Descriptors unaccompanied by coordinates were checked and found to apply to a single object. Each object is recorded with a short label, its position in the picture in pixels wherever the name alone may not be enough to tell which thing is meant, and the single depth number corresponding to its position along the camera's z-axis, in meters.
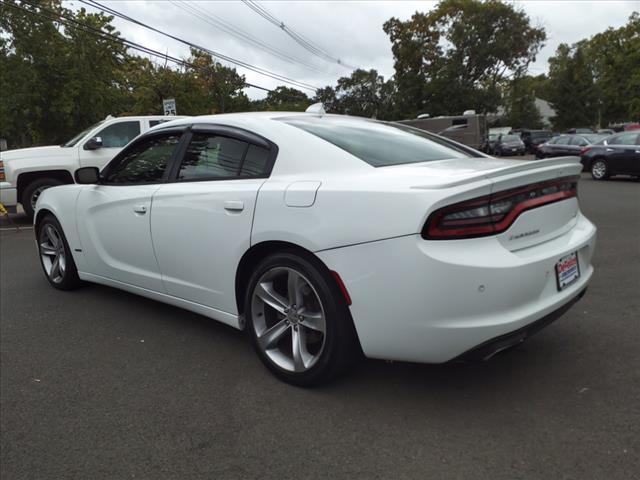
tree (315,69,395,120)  62.06
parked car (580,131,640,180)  14.68
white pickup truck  9.98
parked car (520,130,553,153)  35.53
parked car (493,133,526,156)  32.41
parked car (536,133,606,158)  18.88
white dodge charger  2.40
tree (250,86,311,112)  64.44
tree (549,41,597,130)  51.12
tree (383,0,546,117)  44.38
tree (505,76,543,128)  56.05
